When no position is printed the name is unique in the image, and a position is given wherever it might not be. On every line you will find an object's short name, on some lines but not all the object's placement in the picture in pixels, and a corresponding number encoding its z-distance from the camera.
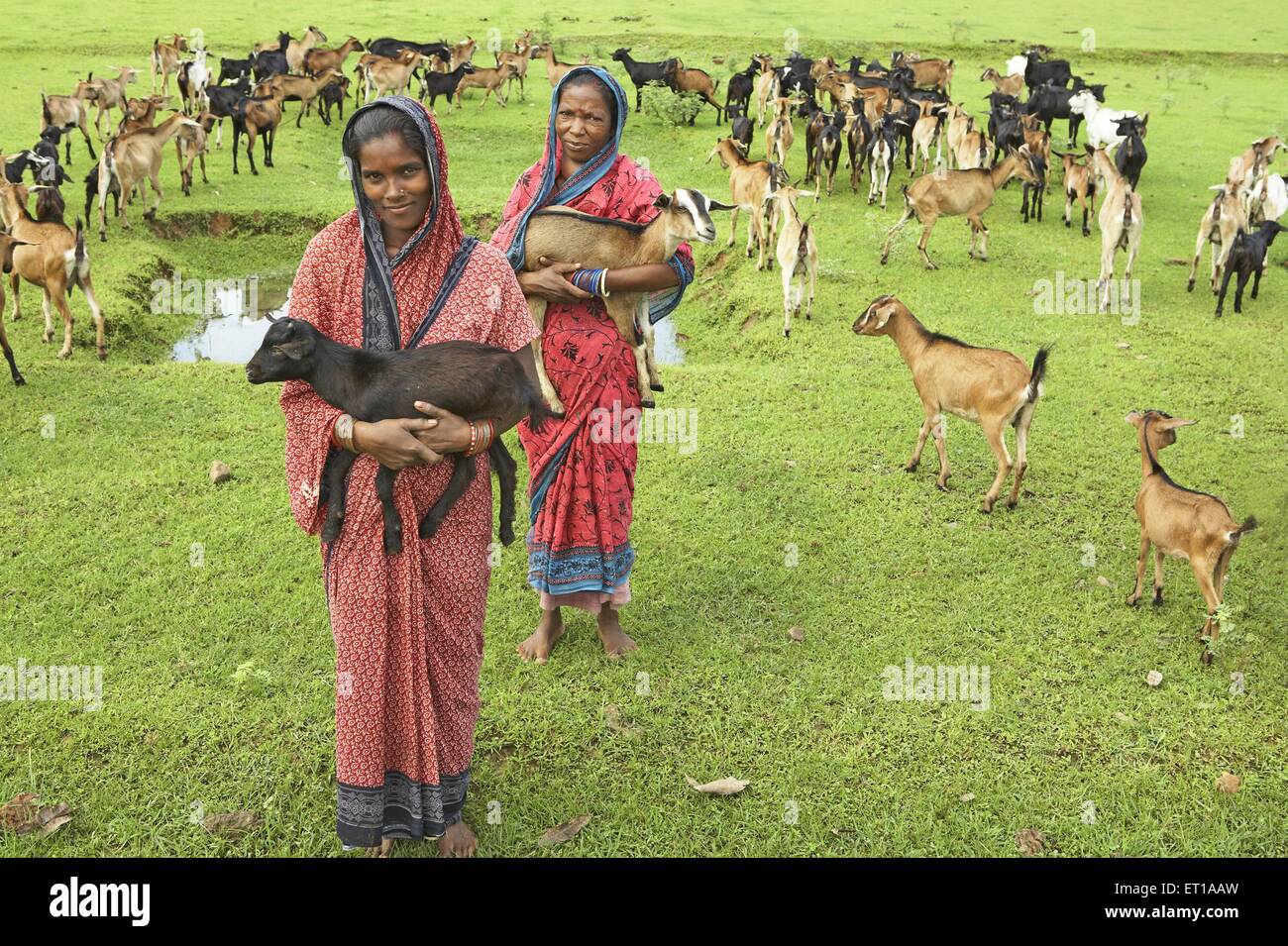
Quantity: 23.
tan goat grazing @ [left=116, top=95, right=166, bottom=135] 13.38
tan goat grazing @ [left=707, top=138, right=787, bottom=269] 11.17
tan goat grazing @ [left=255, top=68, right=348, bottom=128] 16.58
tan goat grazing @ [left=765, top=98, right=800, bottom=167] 14.68
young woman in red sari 2.93
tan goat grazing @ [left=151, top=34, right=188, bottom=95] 18.41
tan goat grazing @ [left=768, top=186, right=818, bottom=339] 9.31
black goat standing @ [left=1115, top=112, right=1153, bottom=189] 13.10
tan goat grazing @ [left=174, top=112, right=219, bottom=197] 13.38
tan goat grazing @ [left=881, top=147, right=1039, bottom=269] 11.09
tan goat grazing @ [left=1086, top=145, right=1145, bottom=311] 9.98
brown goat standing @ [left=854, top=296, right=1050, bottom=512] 6.05
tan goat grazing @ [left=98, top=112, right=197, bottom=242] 11.41
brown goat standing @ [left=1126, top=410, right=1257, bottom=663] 4.81
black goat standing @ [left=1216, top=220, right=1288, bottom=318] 9.48
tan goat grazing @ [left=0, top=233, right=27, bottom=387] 7.42
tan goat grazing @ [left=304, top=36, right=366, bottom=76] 19.69
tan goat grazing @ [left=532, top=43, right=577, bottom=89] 18.62
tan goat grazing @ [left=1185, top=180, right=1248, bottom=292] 10.13
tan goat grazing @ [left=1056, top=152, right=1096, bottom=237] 12.12
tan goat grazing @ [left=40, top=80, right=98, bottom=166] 14.38
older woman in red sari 4.21
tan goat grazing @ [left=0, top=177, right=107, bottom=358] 8.30
